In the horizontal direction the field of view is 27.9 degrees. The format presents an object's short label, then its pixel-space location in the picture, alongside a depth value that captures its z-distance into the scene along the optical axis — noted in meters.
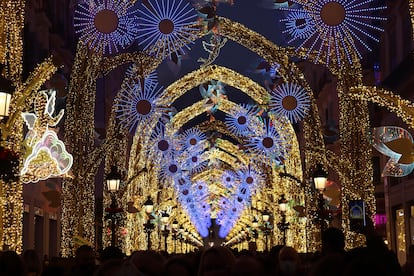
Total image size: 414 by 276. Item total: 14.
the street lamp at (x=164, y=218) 51.04
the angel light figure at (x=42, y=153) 25.17
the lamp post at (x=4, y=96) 13.35
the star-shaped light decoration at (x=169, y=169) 53.72
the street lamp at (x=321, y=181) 24.05
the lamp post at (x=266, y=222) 55.92
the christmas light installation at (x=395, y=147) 20.94
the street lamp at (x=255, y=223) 77.87
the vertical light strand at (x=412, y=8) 16.02
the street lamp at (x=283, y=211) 41.03
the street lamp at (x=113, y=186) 24.98
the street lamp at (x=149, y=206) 36.06
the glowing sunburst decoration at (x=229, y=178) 78.56
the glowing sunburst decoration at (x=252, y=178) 59.41
